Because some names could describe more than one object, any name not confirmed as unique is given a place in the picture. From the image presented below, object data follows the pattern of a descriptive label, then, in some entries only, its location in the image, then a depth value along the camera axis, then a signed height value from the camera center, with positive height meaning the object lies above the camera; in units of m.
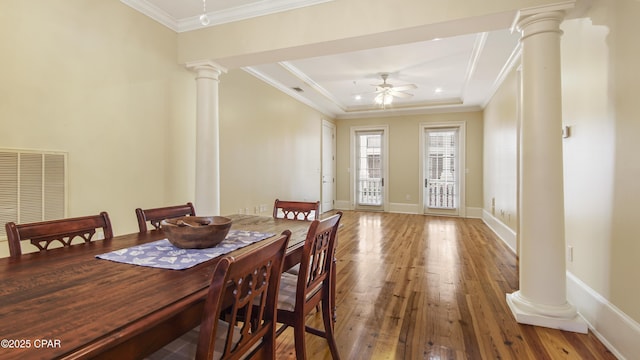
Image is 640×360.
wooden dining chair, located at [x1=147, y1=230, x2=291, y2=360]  0.82 -0.41
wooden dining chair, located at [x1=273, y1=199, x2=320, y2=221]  2.43 -0.23
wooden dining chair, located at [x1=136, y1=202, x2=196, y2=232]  1.86 -0.23
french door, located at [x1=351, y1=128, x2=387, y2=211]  7.77 +0.33
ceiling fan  4.96 +1.54
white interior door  7.29 +0.39
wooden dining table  0.68 -0.36
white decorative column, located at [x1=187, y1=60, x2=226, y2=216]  3.22 +0.45
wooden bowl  1.39 -0.26
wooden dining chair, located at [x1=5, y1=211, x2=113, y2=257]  1.34 -0.25
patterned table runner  1.24 -0.33
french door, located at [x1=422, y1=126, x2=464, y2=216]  7.10 +0.28
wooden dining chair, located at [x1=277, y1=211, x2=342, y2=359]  1.37 -0.58
